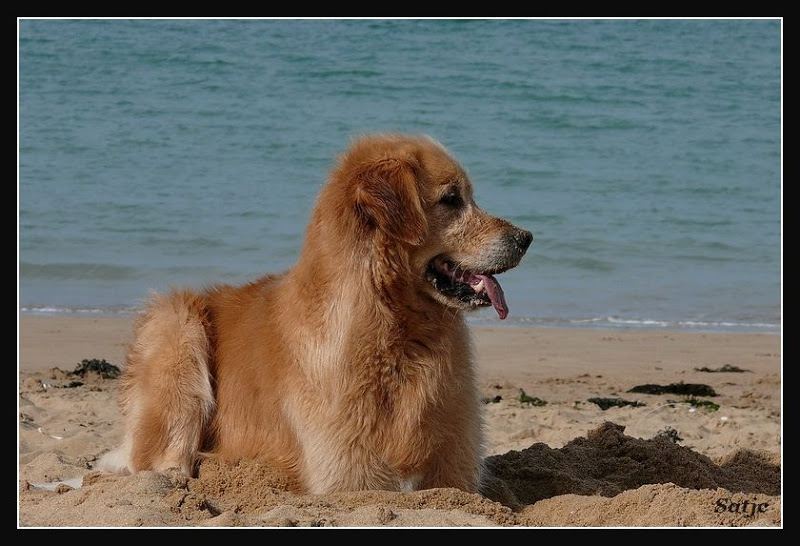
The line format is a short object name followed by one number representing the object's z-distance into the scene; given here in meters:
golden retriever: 10.23
